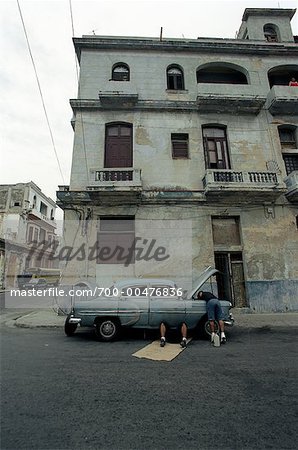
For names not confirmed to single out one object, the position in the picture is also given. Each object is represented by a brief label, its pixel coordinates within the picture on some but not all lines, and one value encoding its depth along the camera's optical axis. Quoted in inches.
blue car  254.1
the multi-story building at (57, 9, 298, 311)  446.0
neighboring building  1098.1
